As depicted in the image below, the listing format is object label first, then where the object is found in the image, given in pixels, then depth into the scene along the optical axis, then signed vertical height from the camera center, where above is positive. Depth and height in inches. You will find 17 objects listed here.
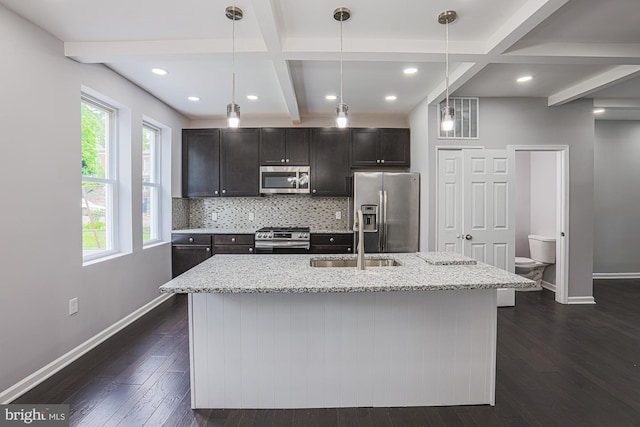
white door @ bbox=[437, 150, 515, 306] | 146.4 +0.6
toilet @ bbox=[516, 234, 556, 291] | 172.4 -29.8
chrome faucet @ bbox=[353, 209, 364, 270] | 80.9 -11.2
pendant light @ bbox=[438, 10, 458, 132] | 82.2 +27.0
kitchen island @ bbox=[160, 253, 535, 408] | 74.2 -33.9
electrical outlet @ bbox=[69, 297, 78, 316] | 98.2 -31.5
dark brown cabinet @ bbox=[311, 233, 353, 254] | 165.8 -18.8
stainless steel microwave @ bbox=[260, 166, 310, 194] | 176.7 +16.5
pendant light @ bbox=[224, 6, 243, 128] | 80.7 +26.9
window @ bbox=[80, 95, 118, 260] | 113.9 +11.8
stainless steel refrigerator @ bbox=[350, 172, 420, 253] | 157.2 +1.7
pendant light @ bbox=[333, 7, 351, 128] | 82.6 +28.4
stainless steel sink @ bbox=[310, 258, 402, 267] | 92.5 -16.5
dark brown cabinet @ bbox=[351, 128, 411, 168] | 175.9 +35.3
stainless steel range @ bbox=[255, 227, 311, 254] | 163.5 -17.9
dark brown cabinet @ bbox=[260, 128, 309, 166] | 176.7 +35.6
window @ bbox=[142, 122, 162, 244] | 157.1 +13.0
